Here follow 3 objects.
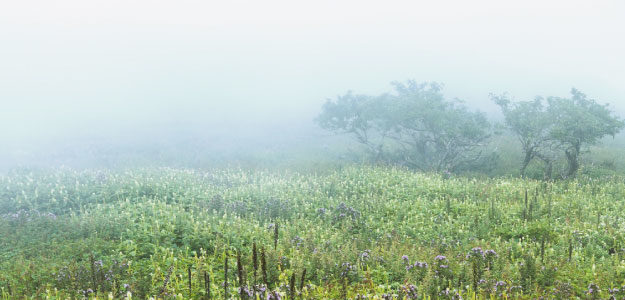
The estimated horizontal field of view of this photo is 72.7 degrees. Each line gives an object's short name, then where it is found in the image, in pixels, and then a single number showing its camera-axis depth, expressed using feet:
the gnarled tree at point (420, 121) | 76.28
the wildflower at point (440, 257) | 24.72
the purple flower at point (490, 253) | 26.20
